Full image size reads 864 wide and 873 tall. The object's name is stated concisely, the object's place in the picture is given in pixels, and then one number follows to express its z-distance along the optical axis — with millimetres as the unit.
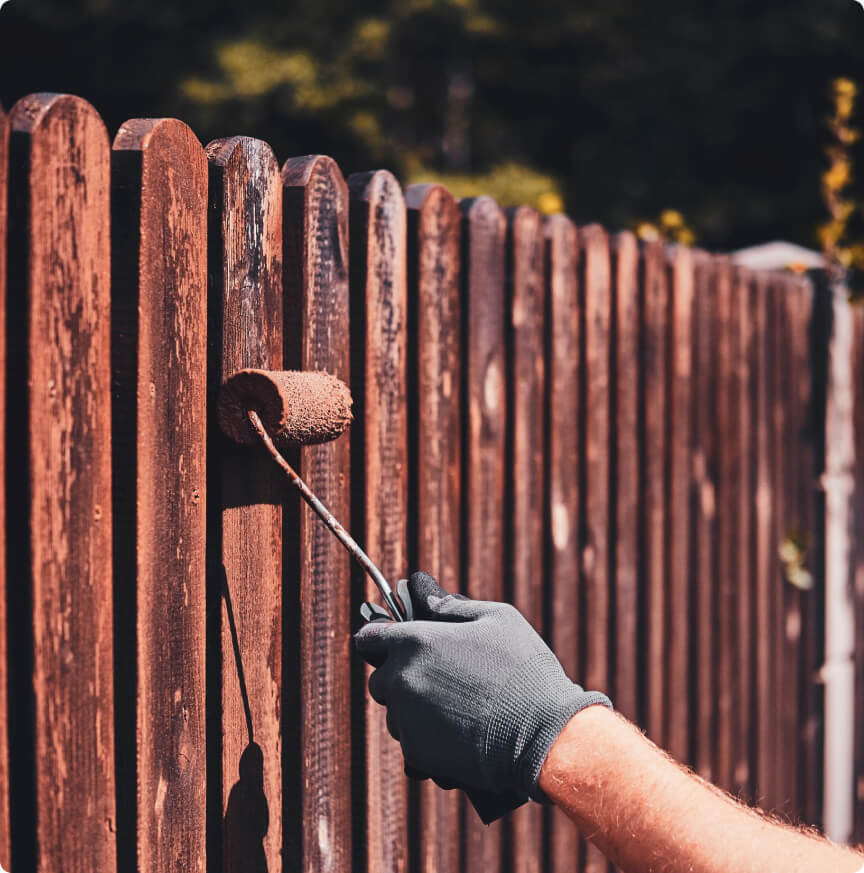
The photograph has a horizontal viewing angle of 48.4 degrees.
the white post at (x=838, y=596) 3965
